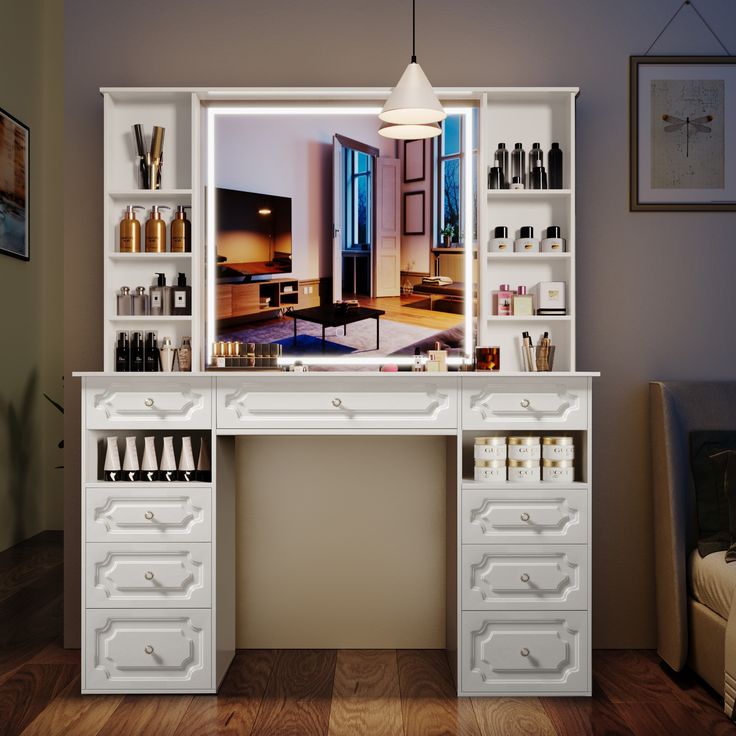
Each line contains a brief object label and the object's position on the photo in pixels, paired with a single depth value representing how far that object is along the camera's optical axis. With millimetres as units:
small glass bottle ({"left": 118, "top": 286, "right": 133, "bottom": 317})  2941
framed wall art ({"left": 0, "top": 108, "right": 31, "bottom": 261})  4512
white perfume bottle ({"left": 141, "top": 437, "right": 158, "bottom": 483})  2688
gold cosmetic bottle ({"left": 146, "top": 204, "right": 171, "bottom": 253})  2920
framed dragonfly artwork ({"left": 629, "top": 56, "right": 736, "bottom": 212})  3061
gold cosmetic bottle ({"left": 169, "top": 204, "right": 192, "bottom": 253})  2924
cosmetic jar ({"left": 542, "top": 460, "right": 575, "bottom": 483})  2682
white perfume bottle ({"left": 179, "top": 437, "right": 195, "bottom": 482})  2691
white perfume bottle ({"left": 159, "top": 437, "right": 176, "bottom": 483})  2686
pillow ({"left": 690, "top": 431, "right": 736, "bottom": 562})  2721
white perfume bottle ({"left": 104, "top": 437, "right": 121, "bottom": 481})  2686
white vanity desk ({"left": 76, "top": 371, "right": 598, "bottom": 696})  2641
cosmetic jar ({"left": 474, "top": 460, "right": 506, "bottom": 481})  2691
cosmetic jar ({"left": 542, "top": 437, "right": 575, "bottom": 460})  2676
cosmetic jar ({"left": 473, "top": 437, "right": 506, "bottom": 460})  2691
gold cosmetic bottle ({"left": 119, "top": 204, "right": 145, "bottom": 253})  2920
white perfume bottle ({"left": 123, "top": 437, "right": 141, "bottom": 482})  2684
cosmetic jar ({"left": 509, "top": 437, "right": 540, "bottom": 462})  2684
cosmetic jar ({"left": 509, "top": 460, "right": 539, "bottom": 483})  2686
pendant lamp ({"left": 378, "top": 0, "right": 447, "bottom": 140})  2424
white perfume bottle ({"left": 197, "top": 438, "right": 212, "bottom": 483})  2705
